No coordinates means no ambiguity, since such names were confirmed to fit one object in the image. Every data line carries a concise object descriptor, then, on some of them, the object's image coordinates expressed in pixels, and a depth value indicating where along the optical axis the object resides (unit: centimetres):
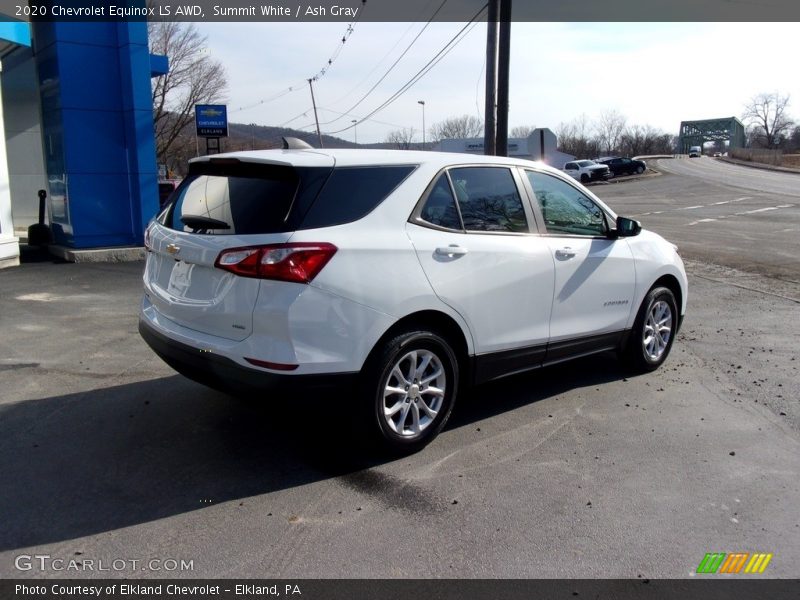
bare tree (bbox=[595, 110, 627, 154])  11981
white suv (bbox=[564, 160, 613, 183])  5278
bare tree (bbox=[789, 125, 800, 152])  12612
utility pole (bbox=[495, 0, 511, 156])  1480
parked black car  5591
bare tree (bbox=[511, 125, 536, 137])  9908
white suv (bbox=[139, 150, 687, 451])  384
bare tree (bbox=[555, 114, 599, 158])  10996
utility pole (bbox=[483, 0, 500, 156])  1499
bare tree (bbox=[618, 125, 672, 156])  12098
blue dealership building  1230
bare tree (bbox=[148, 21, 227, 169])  3559
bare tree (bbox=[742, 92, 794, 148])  12995
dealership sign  2277
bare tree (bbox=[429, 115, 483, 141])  9325
